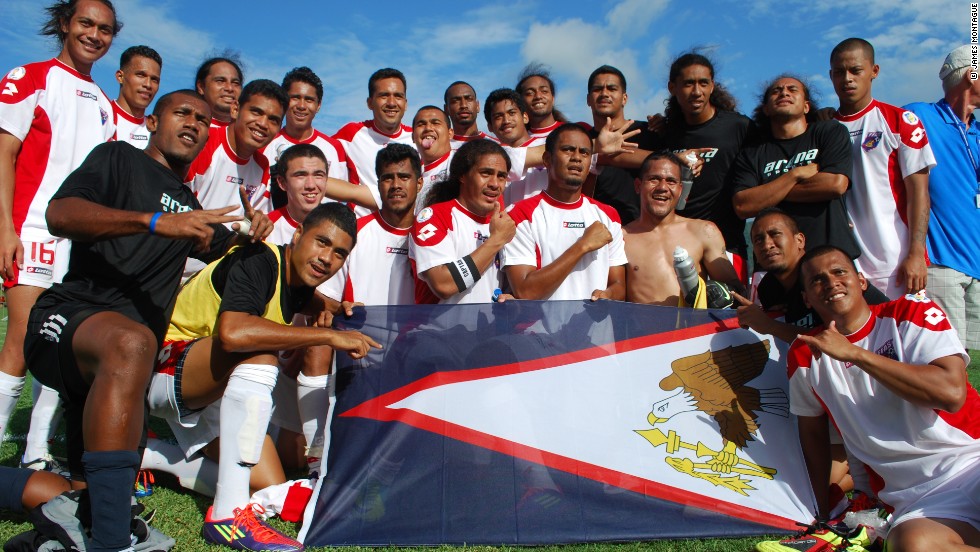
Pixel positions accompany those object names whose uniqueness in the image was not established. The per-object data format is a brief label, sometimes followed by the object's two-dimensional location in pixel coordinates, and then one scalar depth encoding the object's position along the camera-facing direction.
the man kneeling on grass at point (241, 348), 3.54
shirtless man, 4.97
